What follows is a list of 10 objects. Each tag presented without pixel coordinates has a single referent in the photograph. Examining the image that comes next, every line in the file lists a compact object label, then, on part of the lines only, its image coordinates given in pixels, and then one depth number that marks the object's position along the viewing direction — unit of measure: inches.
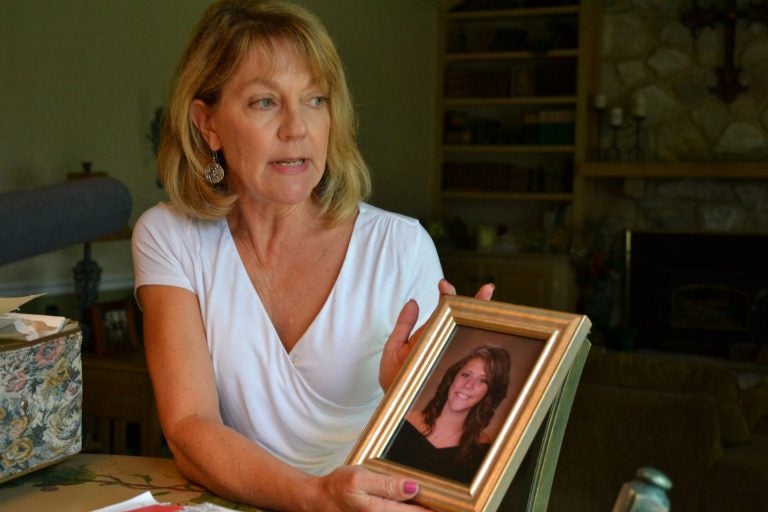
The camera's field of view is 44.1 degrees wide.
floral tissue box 40.8
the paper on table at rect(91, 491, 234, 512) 39.2
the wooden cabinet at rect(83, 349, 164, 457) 120.4
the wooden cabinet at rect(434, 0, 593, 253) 279.9
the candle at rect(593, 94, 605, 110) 274.5
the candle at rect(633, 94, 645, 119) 269.9
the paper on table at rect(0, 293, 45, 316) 43.4
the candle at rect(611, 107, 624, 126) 272.5
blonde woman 54.6
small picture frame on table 134.2
